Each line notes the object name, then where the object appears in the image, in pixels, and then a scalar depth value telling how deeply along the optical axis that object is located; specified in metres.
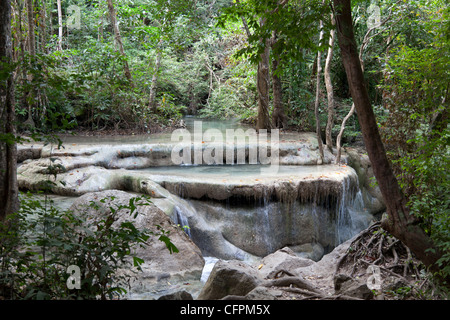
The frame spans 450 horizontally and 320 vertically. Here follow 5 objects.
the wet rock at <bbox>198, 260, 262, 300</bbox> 5.32
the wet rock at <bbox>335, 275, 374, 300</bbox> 4.74
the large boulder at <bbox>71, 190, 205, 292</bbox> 6.30
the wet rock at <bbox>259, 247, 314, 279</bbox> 6.26
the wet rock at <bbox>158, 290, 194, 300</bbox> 4.38
